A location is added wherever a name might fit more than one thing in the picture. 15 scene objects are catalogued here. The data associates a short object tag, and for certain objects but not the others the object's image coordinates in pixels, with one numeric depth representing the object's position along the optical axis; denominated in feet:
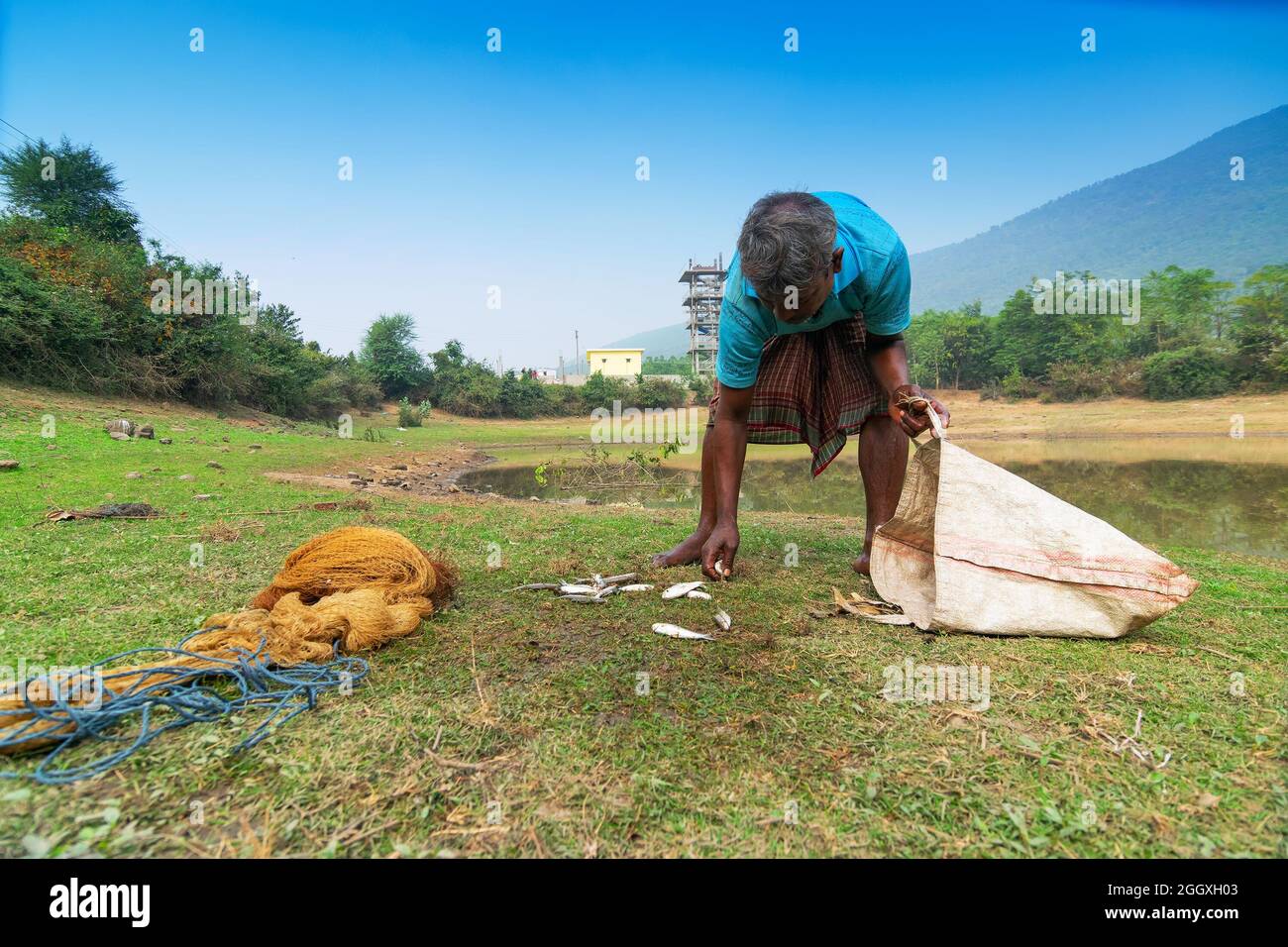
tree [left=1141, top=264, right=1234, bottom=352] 104.32
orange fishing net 5.25
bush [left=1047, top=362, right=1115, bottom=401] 96.73
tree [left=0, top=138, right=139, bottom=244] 69.36
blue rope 5.07
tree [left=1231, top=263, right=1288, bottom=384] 81.51
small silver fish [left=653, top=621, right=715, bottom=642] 8.14
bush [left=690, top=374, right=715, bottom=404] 124.77
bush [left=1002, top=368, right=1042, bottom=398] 106.52
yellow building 195.72
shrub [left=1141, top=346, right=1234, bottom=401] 84.07
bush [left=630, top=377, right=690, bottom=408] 121.90
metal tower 190.80
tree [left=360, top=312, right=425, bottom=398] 113.80
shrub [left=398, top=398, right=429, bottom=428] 83.87
